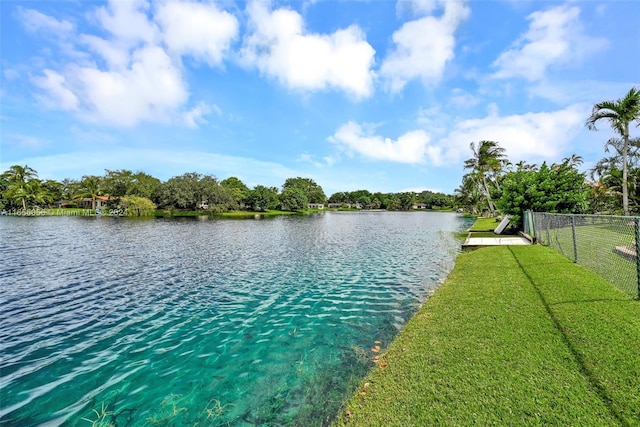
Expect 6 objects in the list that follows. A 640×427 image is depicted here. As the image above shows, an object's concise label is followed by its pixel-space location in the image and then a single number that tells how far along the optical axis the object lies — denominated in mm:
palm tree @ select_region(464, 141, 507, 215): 40156
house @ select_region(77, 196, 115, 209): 78762
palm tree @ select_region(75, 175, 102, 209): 76500
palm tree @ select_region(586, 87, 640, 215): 20109
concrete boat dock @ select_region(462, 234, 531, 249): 16536
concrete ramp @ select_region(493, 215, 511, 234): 22250
